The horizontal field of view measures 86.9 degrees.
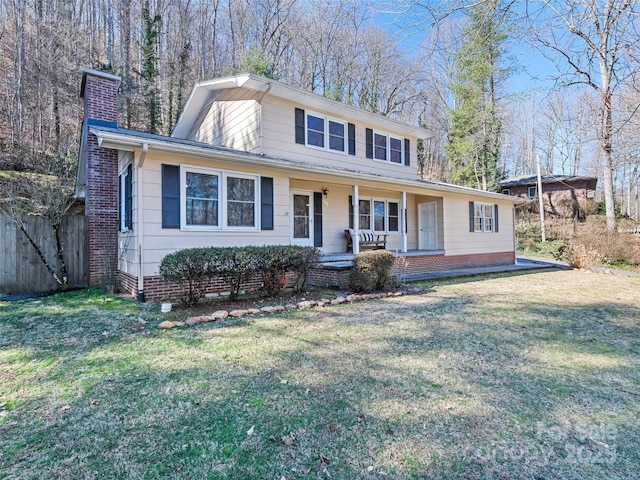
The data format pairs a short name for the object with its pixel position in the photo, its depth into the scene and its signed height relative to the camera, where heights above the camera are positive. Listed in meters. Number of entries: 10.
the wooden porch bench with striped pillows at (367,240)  11.26 +0.11
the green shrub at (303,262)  7.11 -0.38
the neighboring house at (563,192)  27.00 +4.02
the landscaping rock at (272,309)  5.86 -1.14
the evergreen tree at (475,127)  22.59 +7.98
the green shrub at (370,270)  7.65 -0.61
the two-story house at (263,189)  6.79 +1.54
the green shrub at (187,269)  5.72 -0.41
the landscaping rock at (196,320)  5.06 -1.14
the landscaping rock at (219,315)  5.38 -1.13
